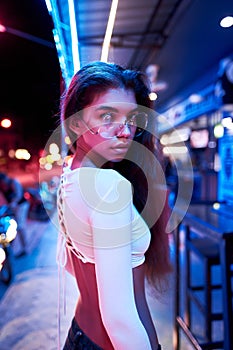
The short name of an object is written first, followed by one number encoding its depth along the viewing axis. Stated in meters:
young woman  0.53
